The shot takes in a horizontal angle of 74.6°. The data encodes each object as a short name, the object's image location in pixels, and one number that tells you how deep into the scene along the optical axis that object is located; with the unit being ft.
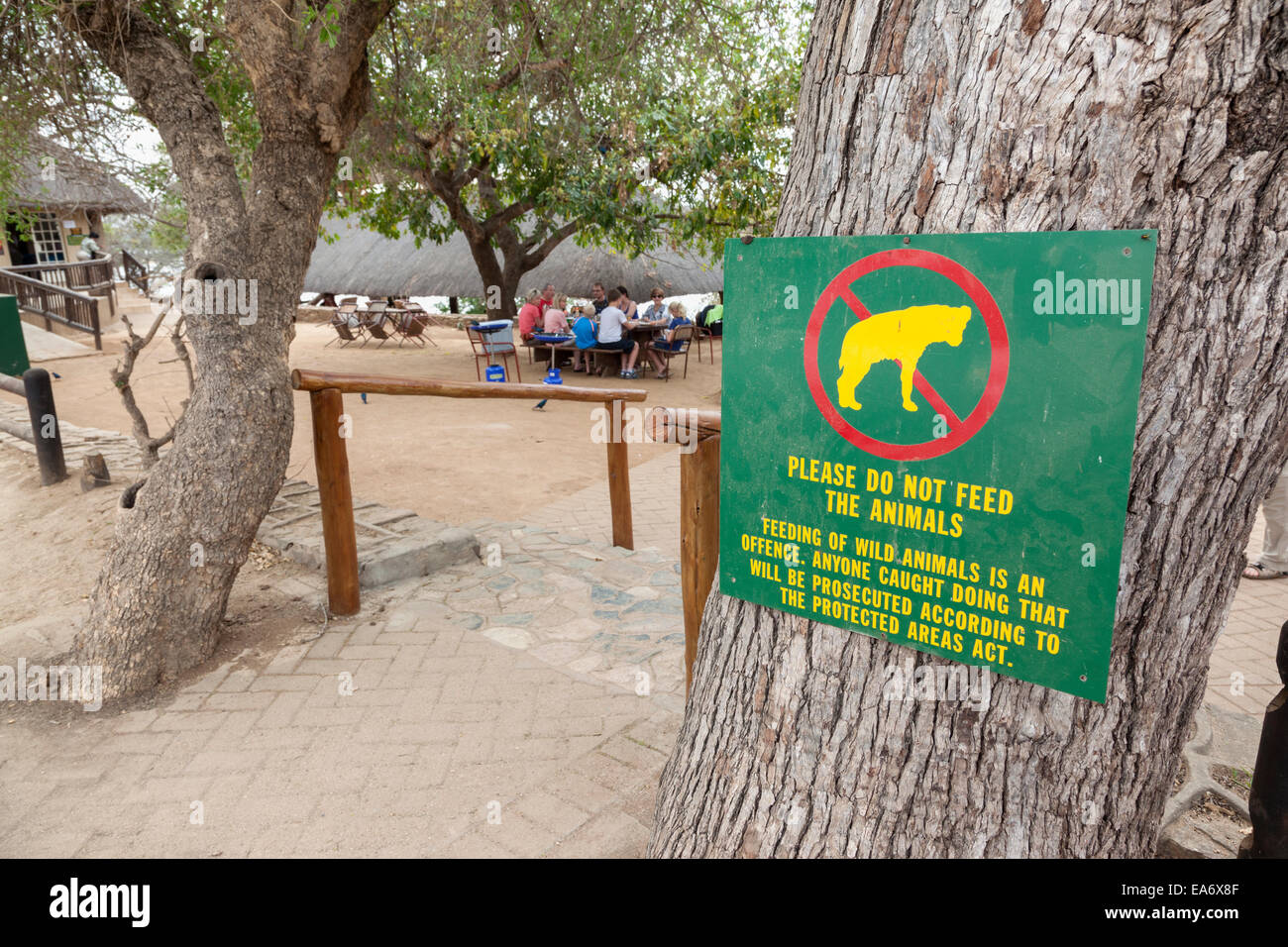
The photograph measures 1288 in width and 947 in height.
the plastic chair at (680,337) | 42.66
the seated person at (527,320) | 44.14
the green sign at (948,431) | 4.53
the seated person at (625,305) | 42.96
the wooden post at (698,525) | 8.18
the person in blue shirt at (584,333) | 40.60
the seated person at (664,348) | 42.57
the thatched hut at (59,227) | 61.52
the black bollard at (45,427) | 22.07
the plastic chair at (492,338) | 40.24
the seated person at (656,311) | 45.78
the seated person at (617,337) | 40.73
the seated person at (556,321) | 42.93
